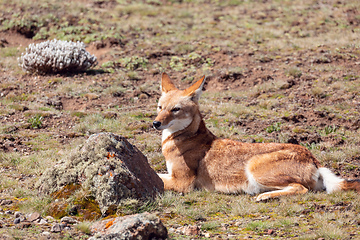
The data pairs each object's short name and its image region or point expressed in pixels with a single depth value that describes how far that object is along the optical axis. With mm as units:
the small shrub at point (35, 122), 18580
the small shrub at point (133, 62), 28891
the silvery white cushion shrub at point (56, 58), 26250
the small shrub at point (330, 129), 18148
